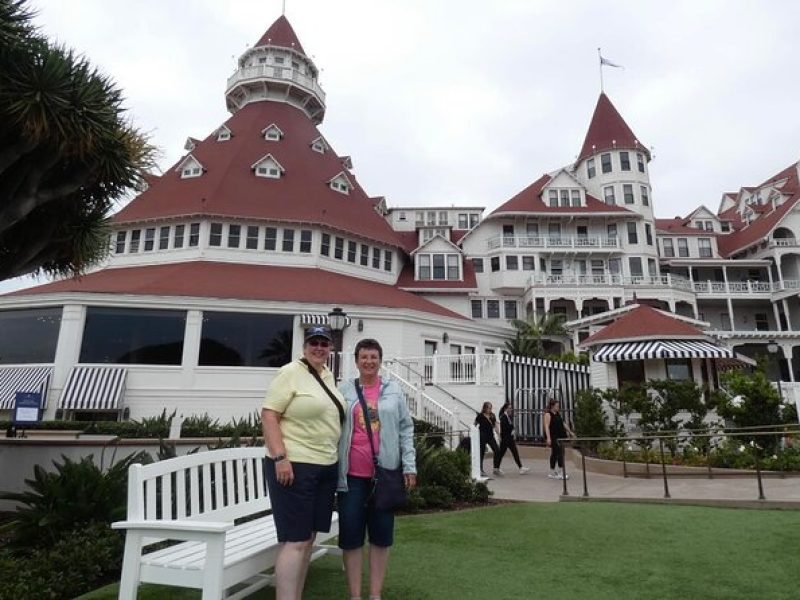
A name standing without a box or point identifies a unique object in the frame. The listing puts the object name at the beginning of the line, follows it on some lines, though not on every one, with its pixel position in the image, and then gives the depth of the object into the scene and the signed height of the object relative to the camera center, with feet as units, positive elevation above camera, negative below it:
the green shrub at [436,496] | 25.48 -4.00
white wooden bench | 10.56 -3.03
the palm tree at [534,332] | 91.50 +16.37
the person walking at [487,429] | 40.11 -0.93
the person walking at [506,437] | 40.47 -1.59
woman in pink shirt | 12.14 -1.32
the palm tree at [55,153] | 19.95 +11.37
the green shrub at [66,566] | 13.23 -4.33
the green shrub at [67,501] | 16.37 -2.99
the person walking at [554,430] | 39.04 -0.95
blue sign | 38.22 +0.29
